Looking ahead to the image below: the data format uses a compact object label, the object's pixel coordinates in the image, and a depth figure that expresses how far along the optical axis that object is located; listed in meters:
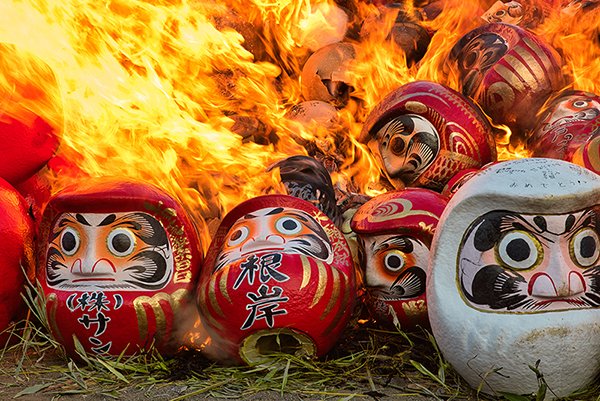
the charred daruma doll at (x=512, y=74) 5.27
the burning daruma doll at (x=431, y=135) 4.78
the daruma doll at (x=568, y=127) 4.62
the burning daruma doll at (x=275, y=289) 3.39
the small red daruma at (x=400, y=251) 3.87
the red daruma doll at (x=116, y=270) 3.56
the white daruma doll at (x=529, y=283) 3.06
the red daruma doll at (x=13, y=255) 3.90
